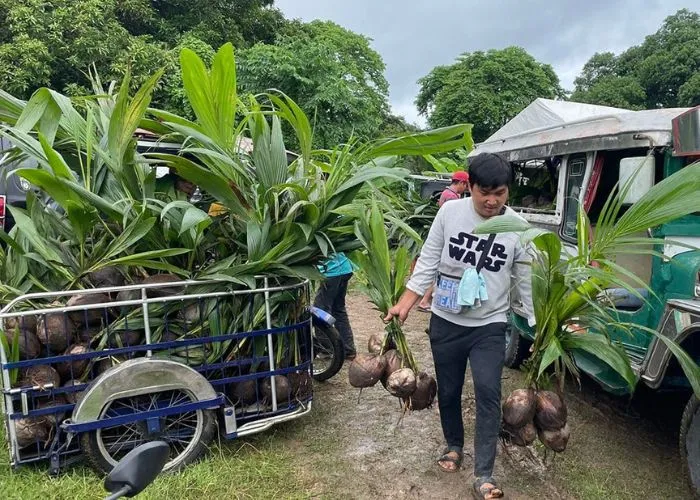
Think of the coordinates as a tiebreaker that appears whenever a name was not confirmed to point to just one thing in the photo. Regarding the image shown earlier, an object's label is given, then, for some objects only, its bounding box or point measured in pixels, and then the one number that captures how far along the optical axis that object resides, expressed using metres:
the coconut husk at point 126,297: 2.78
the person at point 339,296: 4.23
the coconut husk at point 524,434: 2.58
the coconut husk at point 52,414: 2.66
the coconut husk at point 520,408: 2.54
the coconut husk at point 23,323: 2.60
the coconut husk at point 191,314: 2.91
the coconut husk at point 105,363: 2.78
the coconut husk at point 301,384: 3.21
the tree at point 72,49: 10.95
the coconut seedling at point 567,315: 2.31
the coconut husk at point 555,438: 2.57
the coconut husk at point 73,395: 2.70
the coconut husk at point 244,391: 3.04
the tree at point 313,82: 11.80
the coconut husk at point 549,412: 2.54
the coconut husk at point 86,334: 2.77
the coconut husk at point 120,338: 2.77
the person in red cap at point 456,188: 5.54
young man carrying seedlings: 2.58
